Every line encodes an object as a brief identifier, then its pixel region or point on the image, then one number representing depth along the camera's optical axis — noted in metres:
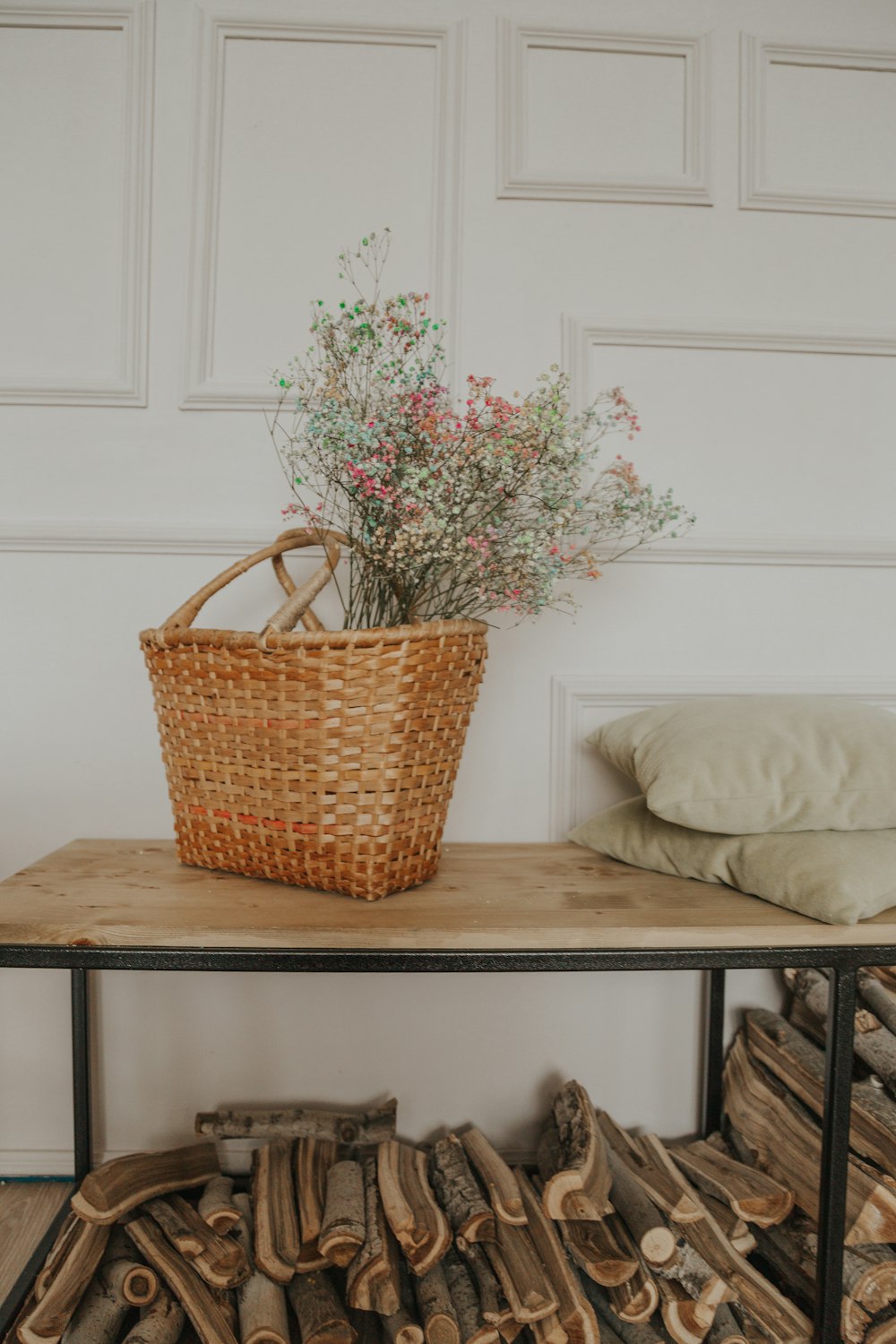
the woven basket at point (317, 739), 1.07
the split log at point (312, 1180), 1.29
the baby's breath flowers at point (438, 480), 1.12
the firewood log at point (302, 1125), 1.51
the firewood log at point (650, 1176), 1.29
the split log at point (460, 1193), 1.28
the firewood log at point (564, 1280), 1.16
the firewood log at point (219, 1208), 1.31
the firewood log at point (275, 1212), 1.25
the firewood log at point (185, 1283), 1.18
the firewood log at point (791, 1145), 1.21
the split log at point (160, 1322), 1.17
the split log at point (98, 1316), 1.16
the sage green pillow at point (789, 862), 1.09
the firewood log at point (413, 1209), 1.23
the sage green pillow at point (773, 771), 1.17
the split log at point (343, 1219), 1.23
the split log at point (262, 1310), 1.15
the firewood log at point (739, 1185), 1.33
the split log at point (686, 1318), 1.18
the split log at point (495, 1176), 1.29
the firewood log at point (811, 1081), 1.27
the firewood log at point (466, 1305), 1.17
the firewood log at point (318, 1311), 1.15
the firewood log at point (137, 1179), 1.30
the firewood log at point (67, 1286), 1.15
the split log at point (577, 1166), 1.24
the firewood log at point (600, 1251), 1.20
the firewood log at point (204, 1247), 1.24
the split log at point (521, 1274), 1.16
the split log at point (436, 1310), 1.17
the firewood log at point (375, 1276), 1.19
